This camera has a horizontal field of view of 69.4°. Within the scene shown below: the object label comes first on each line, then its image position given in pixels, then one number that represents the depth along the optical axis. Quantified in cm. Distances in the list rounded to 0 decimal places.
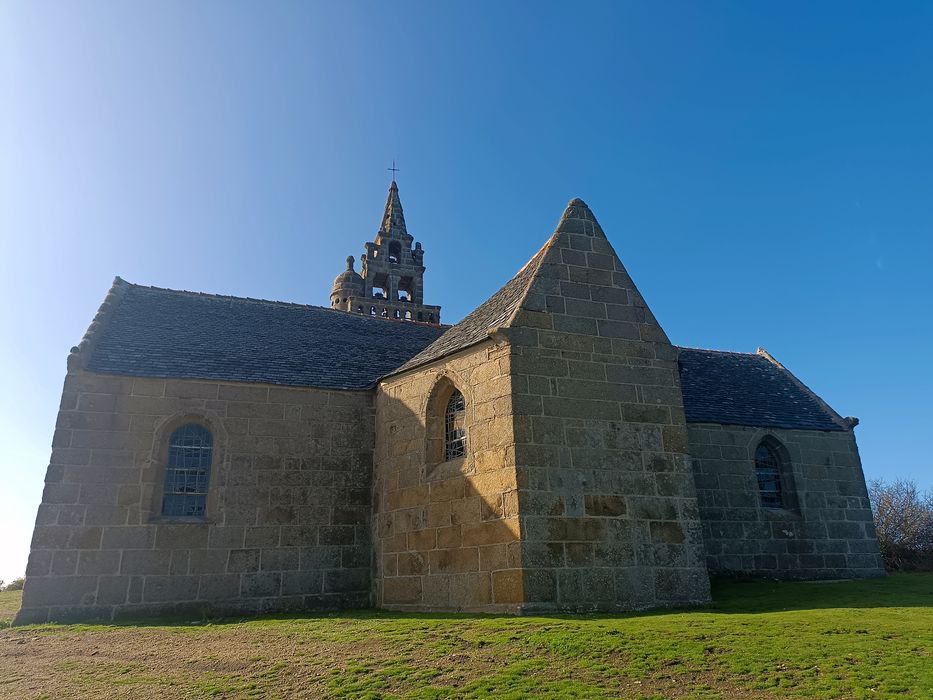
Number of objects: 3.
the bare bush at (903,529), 2345
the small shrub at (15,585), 2050
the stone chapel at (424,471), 1092
